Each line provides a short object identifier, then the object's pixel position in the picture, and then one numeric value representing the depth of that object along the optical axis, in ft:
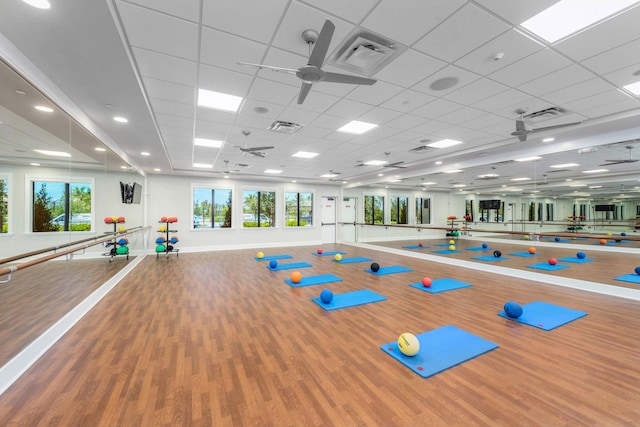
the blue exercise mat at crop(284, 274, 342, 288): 17.15
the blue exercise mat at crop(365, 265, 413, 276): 20.53
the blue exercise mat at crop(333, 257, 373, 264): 25.13
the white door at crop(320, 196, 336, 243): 41.32
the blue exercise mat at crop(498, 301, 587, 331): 10.84
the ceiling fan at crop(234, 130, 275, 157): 17.21
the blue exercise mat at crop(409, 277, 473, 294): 15.94
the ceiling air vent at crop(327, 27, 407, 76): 8.31
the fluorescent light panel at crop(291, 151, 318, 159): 22.86
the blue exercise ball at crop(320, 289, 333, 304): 13.01
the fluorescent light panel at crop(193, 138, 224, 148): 19.06
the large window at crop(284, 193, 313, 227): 39.58
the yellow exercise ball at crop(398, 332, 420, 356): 8.09
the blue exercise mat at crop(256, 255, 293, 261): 26.81
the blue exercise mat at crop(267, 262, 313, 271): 22.17
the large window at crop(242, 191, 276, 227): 36.50
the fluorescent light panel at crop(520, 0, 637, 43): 6.95
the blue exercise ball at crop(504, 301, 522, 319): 11.00
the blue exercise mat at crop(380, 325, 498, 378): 7.77
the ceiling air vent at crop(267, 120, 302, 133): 15.79
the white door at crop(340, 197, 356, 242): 40.47
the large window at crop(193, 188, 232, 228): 33.60
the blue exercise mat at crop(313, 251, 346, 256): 30.24
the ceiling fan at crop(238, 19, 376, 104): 6.81
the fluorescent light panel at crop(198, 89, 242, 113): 12.07
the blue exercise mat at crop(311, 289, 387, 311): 13.14
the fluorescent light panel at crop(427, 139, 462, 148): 19.61
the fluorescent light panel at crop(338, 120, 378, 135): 15.98
